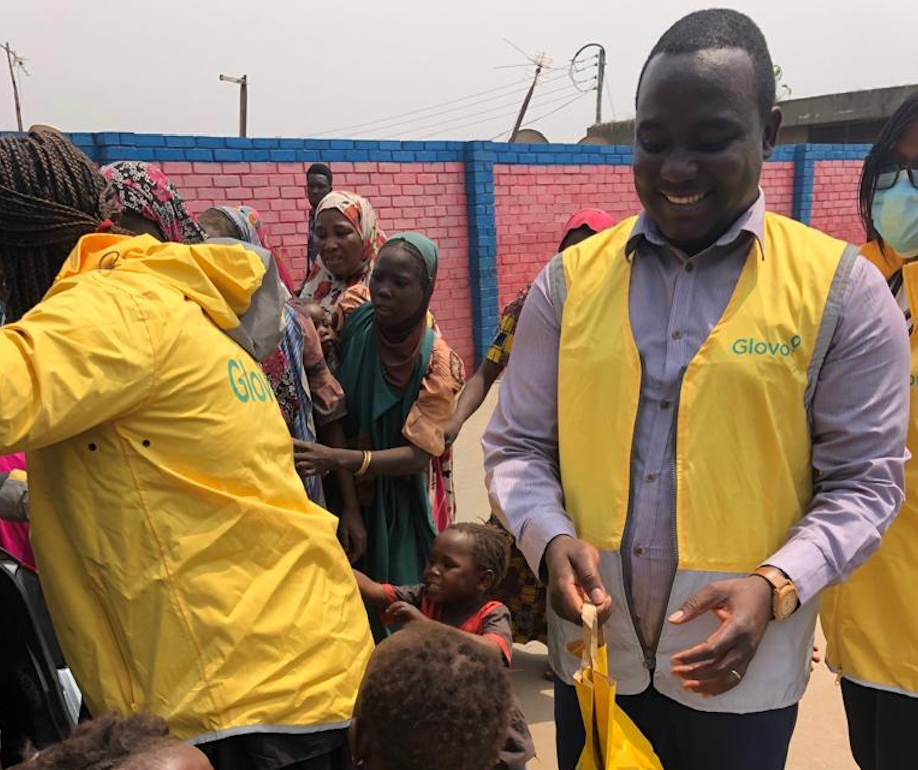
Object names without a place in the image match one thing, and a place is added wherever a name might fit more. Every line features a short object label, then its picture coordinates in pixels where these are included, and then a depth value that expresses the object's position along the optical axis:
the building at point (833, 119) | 16.58
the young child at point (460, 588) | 2.33
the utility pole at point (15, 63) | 25.15
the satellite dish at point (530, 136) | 11.59
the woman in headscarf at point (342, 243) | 3.38
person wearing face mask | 1.74
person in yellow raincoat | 1.22
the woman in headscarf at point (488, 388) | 3.32
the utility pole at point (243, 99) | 18.75
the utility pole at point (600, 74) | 26.39
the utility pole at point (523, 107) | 21.53
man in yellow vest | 1.23
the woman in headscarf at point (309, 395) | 2.38
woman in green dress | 2.70
